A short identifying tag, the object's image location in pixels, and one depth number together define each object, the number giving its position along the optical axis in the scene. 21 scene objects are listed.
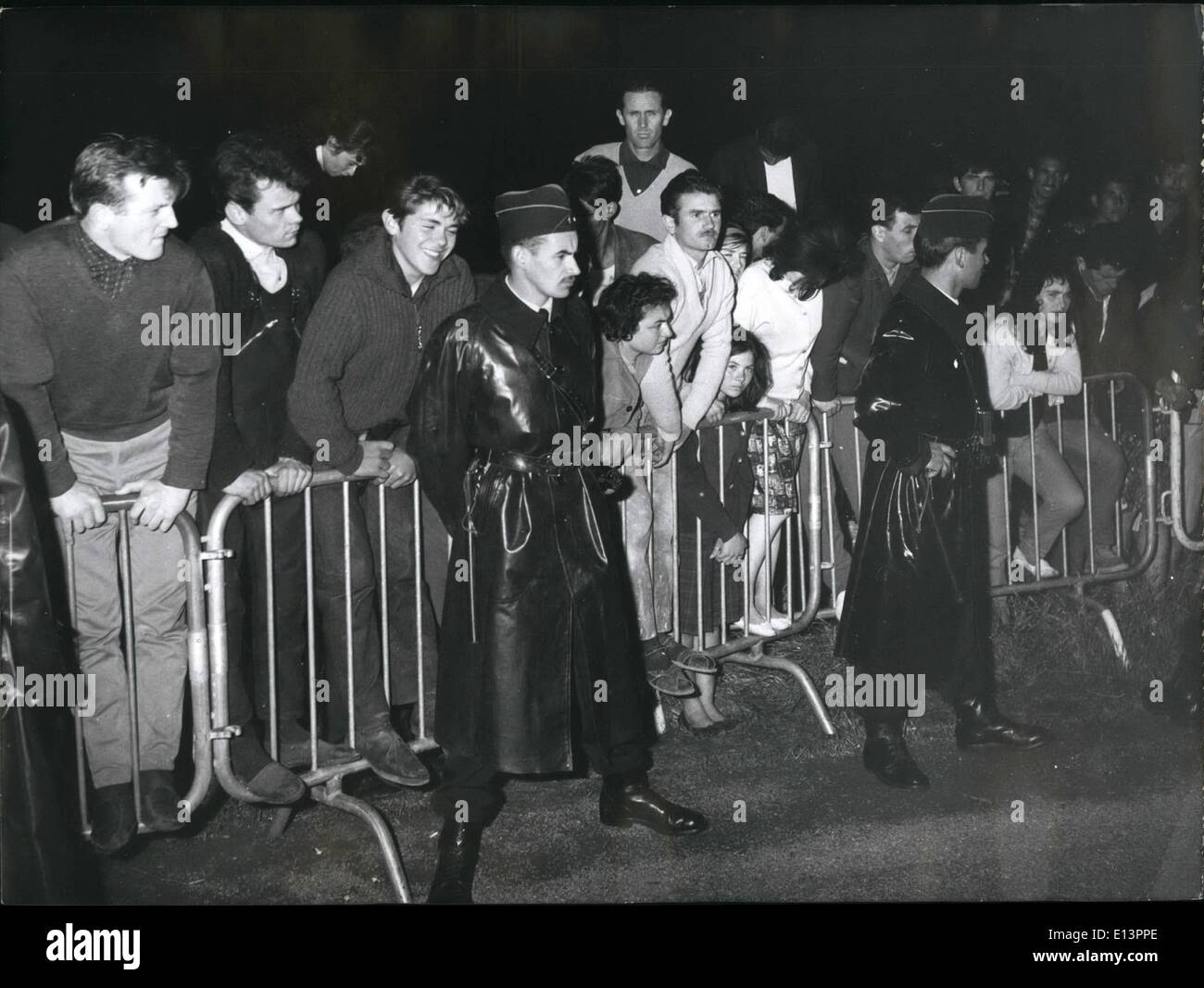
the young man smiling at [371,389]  4.41
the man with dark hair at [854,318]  4.91
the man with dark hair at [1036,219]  4.85
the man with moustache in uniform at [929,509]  4.92
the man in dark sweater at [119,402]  4.13
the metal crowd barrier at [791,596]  4.98
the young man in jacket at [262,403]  4.29
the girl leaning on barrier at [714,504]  4.97
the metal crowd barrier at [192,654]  4.09
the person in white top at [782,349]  4.98
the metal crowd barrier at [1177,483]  5.27
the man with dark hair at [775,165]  4.79
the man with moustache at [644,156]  4.67
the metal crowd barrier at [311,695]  4.12
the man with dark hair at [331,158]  4.40
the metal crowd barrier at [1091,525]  5.16
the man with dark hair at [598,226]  4.66
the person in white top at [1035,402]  5.02
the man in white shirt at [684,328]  4.83
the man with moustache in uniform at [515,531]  4.31
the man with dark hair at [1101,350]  4.99
